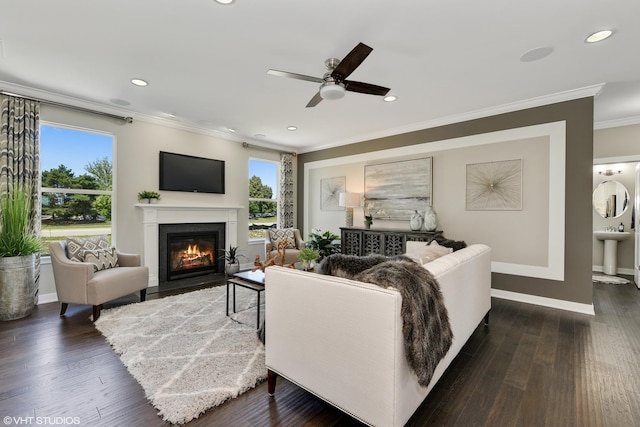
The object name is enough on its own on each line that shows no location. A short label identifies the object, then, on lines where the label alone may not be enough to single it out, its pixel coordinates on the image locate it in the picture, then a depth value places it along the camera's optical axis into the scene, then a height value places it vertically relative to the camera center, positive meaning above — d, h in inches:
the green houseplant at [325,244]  224.5 -27.0
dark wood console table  174.4 -19.6
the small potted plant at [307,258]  114.9 -19.5
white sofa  52.1 -27.9
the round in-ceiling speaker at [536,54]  102.2 +59.3
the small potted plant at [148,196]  176.7 +8.3
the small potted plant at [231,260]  200.8 -37.9
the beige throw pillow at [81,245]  133.8 -18.3
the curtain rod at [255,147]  230.6 +54.3
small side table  114.5 -30.4
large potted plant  120.6 -22.5
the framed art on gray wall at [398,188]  187.0 +16.3
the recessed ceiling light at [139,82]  130.6 +60.0
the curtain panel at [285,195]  257.9 +14.2
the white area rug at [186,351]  72.6 -48.0
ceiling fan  87.0 +45.7
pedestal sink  203.6 -25.9
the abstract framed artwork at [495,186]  153.2 +14.6
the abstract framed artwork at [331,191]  238.1 +16.7
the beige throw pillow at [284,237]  219.9 -21.1
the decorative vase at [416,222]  179.9 -7.1
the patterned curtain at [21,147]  133.8 +29.9
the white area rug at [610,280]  186.1 -45.9
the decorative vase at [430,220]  174.7 -5.6
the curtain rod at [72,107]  135.9 +55.3
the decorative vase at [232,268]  200.2 -41.9
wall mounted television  188.5 +25.7
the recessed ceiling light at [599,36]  92.2 +59.2
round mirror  212.4 +10.3
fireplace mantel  178.1 -5.7
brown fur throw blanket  52.4 -19.6
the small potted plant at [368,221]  206.4 -7.6
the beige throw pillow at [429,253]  89.0 -14.4
